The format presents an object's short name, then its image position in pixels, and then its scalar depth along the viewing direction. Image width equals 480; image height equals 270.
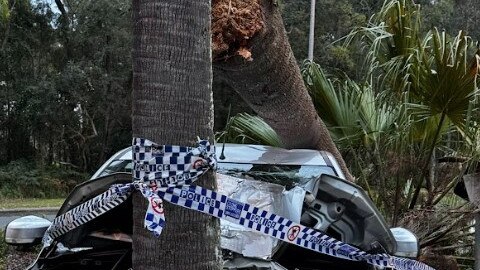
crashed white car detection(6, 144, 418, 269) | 3.79
